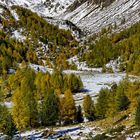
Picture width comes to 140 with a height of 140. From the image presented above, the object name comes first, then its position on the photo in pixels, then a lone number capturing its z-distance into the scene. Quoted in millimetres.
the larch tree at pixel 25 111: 85375
